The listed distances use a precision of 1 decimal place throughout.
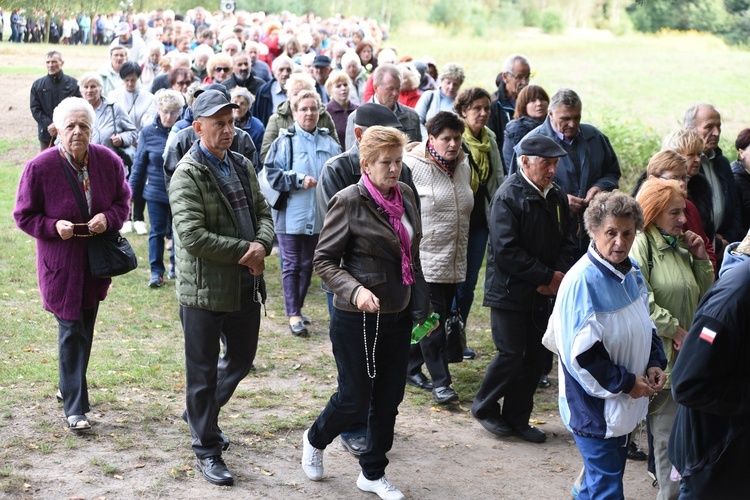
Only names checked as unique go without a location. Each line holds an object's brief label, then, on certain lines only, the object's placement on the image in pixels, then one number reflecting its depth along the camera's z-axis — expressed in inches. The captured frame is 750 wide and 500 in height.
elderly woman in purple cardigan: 480.9
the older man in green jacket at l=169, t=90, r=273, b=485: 423.4
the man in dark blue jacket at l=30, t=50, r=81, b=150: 1033.0
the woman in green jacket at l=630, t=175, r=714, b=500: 424.2
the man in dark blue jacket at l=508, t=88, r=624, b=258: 589.2
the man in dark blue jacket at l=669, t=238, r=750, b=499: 288.8
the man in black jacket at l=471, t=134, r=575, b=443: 489.5
